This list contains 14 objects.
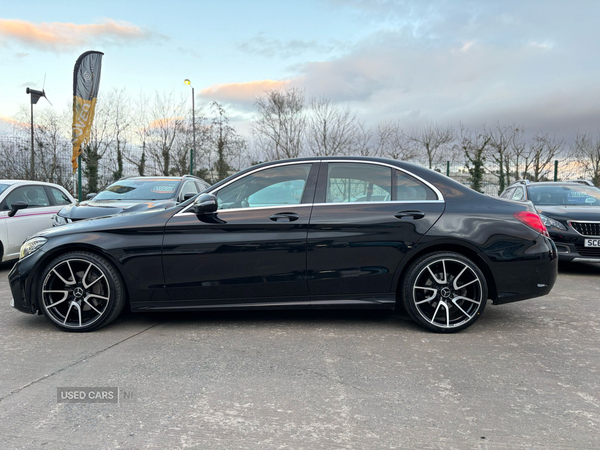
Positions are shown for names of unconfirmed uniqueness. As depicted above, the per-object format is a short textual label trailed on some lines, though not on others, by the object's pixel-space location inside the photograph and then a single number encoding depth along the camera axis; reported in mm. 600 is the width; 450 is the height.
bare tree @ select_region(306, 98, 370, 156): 21562
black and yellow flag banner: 17125
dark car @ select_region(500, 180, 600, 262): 7355
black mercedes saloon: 4289
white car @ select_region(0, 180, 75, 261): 7852
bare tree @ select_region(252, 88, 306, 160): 22527
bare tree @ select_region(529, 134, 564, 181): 22172
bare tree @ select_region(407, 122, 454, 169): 22550
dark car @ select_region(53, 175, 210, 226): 7852
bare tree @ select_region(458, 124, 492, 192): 20539
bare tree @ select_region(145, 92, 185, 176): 26609
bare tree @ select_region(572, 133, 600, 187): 22406
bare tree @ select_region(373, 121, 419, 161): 22375
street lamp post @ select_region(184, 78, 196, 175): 21723
